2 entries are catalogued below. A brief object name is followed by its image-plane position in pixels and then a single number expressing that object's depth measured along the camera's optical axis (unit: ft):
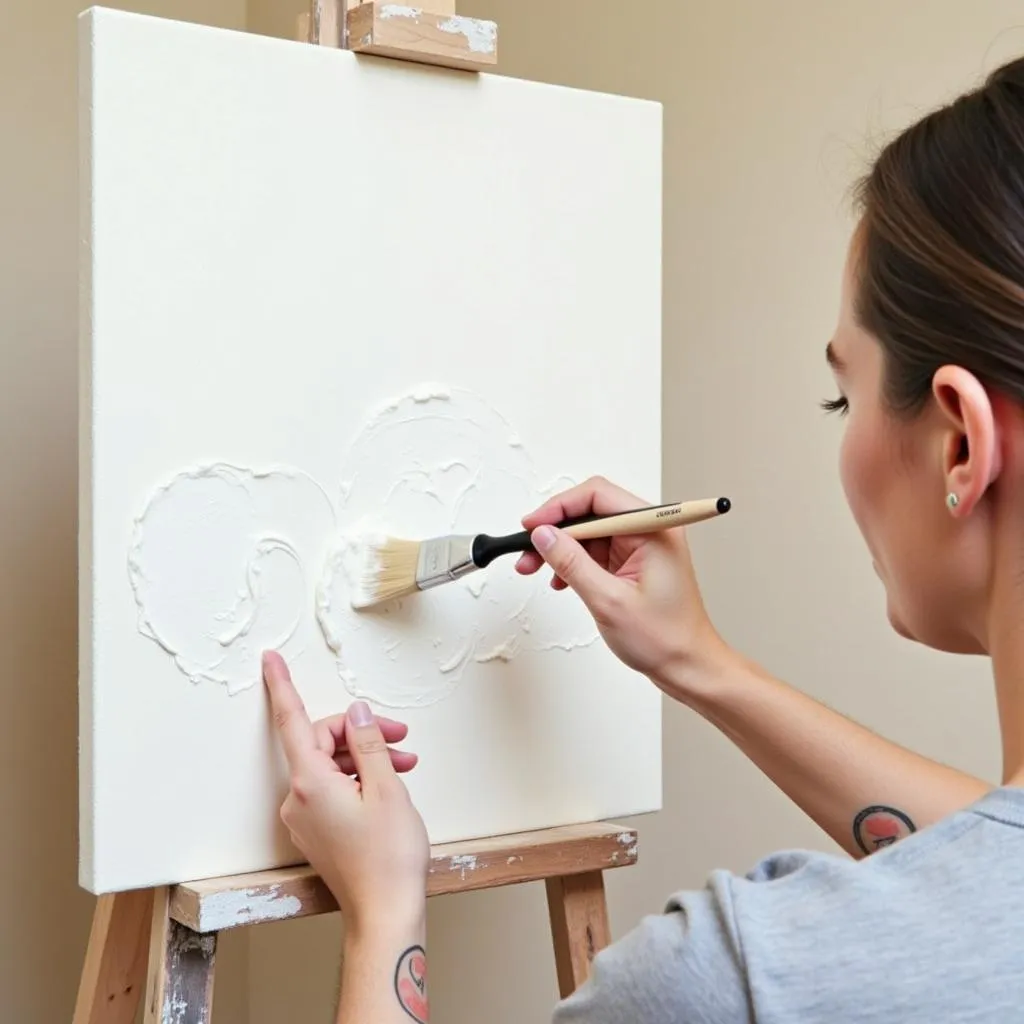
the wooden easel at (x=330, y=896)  3.19
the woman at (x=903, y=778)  1.91
